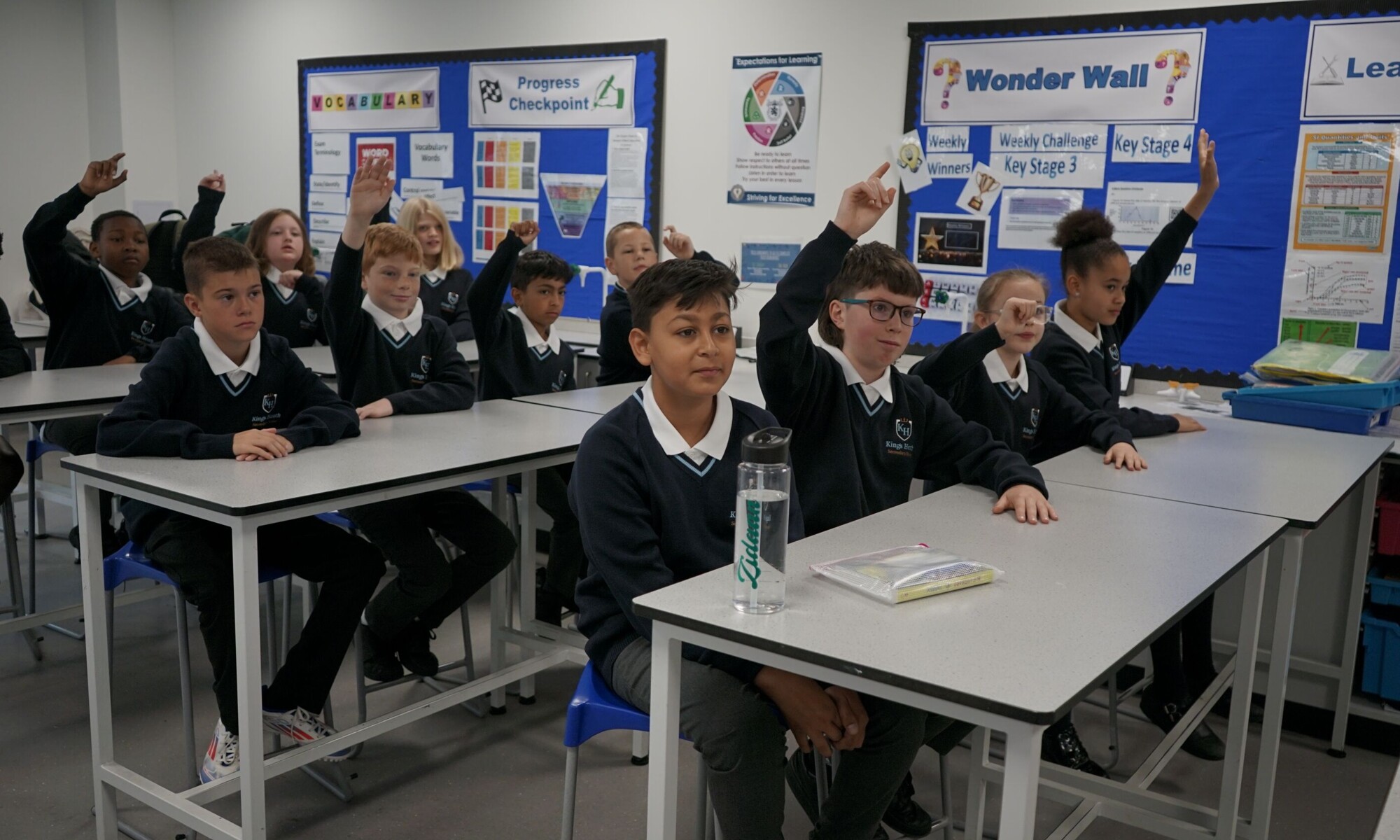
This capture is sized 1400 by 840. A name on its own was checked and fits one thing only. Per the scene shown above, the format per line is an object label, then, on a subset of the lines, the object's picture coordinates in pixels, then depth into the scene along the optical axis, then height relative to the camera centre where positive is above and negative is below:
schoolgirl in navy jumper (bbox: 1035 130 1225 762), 2.86 -0.23
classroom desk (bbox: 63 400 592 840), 1.93 -0.46
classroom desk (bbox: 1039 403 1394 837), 2.12 -0.42
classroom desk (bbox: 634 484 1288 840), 1.20 -0.44
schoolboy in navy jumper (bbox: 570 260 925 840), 1.60 -0.47
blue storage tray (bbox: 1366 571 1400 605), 2.89 -0.80
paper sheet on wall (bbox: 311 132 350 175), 6.01 +0.52
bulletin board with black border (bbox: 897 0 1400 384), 3.55 +0.36
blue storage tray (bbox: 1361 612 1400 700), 2.88 -0.98
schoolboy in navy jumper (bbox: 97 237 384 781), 2.23 -0.41
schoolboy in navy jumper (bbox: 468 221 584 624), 3.35 -0.30
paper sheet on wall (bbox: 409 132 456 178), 5.63 +0.50
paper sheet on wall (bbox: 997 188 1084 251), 3.98 +0.22
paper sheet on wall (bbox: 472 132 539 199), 5.34 +0.44
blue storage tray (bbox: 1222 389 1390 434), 3.00 -0.37
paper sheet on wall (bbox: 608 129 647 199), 5.01 +0.44
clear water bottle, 1.39 -0.34
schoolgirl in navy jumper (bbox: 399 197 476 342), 4.74 -0.07
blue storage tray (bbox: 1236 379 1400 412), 2.95 -0.30
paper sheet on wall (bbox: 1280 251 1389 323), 3.48 +0.00
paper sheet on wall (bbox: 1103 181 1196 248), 3.79 +0.25
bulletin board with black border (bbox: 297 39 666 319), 5.03 +0.59
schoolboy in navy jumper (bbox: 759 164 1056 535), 1.95 -0.27
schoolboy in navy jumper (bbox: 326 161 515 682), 2.68 -0.39
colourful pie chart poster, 4.53 +0.57
